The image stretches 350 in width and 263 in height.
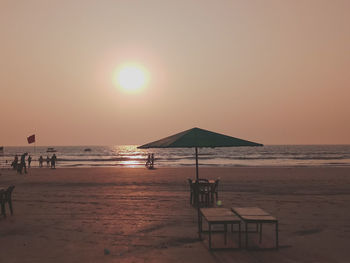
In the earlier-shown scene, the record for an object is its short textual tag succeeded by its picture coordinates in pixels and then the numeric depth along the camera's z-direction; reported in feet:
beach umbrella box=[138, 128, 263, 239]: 21.54
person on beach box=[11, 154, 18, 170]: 86.27
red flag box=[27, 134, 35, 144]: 90.45
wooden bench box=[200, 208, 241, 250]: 17.80
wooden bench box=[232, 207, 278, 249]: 17.83
